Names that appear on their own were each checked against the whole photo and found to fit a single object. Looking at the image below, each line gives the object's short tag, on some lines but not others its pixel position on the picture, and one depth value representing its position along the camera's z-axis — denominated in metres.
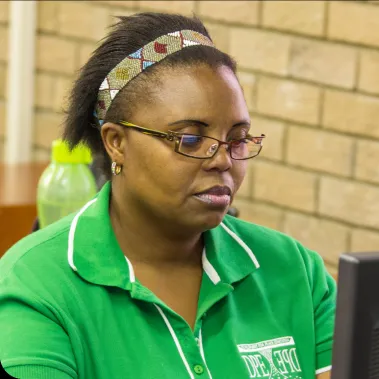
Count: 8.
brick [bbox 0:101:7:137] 8.20
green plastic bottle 5.22
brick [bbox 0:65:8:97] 8.14
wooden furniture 5.55
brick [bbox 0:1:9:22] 8.02
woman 3.31
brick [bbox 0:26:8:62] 8.10
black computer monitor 2.30
